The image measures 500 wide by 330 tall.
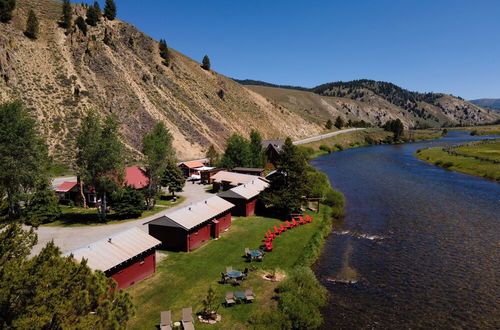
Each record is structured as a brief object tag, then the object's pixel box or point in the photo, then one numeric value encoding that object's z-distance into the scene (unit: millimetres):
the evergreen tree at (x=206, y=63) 137250
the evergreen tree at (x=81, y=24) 90312
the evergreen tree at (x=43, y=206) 37844
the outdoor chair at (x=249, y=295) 22377
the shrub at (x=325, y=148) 128375
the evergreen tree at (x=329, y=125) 188662
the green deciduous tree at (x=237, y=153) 68812
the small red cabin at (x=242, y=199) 42781
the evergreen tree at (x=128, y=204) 39938
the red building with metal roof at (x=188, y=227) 30859
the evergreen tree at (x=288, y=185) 41875
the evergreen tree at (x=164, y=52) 117106
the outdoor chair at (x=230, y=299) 21812
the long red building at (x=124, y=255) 22141
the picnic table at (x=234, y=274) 24859
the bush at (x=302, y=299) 20875
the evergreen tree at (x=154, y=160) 44938
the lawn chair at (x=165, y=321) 18638
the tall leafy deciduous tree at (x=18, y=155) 35062
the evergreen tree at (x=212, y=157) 73375
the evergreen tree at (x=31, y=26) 80688
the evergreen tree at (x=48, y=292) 10531
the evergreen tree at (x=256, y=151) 71875
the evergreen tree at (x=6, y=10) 77319
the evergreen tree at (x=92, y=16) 96500
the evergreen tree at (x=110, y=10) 106188
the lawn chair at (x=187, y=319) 18800
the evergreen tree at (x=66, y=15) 89938
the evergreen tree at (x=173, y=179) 50781
